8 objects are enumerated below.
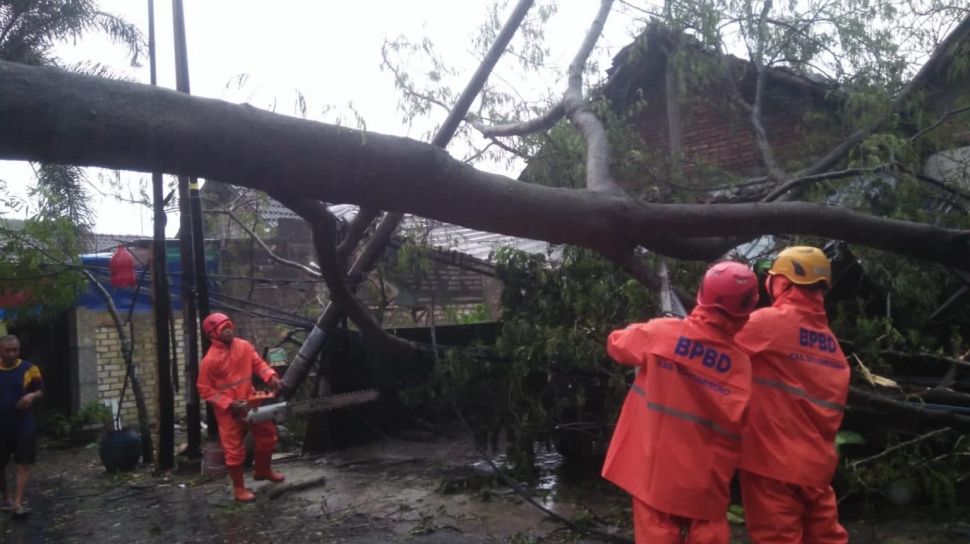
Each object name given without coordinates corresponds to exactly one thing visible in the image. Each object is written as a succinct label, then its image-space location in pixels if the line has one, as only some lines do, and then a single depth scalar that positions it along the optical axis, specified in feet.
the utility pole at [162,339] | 31.81
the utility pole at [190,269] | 32.17
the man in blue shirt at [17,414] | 25.11
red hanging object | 31.50
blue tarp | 42.81
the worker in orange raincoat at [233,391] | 25.44
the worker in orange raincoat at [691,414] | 13.08
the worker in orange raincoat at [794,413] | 13.99
